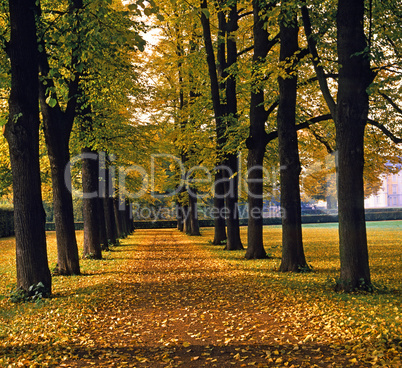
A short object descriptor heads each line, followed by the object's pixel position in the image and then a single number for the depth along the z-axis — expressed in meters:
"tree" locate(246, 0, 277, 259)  16.75
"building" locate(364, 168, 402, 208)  103.19
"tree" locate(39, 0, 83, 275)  13.34
